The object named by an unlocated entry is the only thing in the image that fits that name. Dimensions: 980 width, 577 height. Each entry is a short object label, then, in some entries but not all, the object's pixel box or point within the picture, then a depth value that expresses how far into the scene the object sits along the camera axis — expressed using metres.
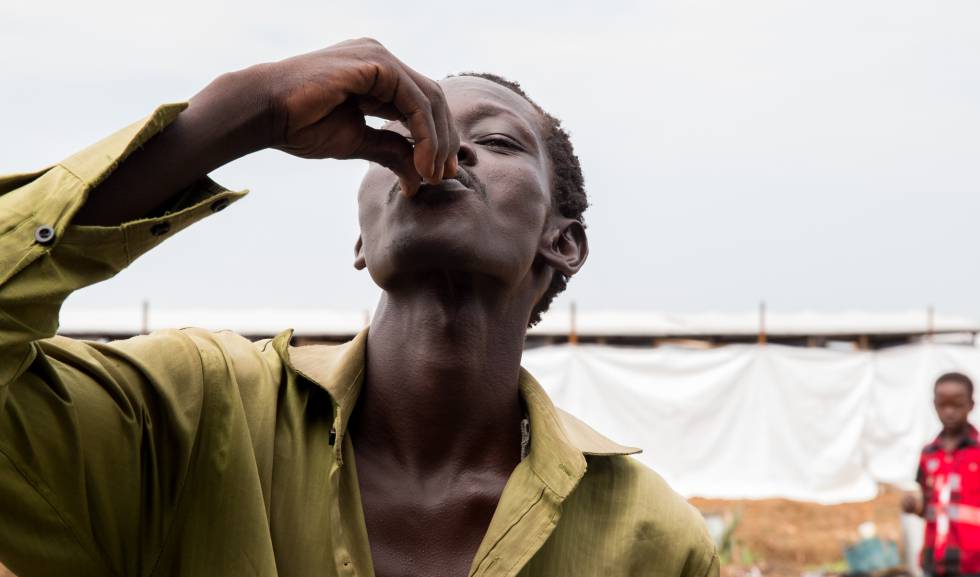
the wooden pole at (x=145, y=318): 16.14
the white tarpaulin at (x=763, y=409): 14.55
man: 1.78
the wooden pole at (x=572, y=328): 16.20
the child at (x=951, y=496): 7.19
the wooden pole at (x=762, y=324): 17.81
